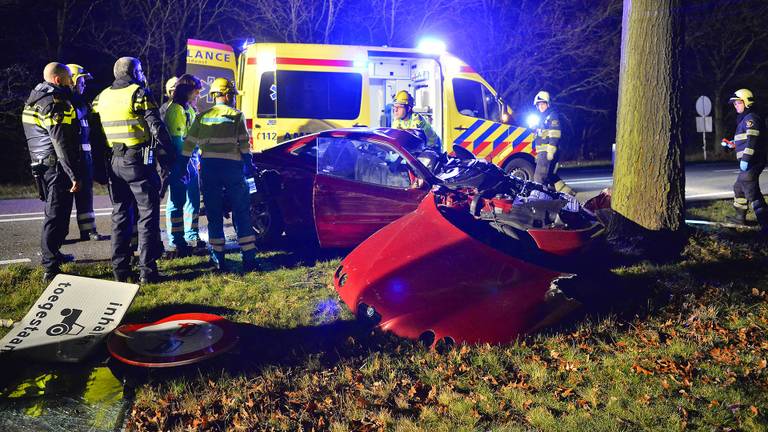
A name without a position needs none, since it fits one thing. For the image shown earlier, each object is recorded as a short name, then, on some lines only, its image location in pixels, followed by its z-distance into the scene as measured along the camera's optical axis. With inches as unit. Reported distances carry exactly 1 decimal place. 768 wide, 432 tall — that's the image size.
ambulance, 386.3
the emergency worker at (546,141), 358.3
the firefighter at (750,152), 304.8
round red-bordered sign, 150.9
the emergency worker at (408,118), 336.8
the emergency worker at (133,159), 211.0
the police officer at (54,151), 214.1
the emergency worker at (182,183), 246.5
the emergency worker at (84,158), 231.4
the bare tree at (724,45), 952.3
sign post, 879.1
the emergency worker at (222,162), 223.1
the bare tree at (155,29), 673.0
